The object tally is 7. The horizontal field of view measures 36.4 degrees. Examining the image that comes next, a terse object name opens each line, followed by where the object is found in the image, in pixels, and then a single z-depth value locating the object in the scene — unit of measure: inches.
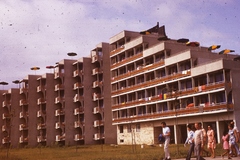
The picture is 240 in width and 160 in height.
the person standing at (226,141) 775.1
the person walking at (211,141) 826.3
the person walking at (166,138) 704.4
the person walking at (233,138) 784.9
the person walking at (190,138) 697.0
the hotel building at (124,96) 1846.7
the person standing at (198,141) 656.4
